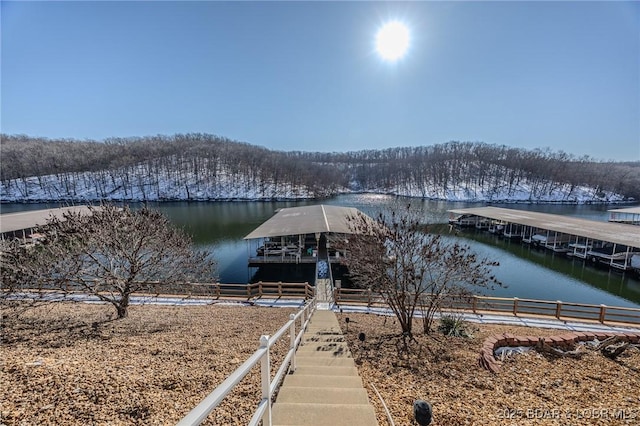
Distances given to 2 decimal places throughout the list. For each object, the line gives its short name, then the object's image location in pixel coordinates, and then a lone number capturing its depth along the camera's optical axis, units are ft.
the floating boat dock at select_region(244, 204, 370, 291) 59.82
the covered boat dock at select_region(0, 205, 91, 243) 70.44
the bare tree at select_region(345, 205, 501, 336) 24.02
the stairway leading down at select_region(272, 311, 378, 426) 8.75
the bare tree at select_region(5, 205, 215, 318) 25.05
